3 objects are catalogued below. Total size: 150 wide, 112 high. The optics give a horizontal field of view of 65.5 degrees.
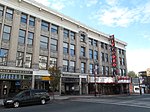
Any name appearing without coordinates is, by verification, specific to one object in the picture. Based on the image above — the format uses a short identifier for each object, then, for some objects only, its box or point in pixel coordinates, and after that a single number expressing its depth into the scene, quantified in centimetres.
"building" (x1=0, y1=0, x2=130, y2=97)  1842
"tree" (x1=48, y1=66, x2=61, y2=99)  1805
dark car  1238
